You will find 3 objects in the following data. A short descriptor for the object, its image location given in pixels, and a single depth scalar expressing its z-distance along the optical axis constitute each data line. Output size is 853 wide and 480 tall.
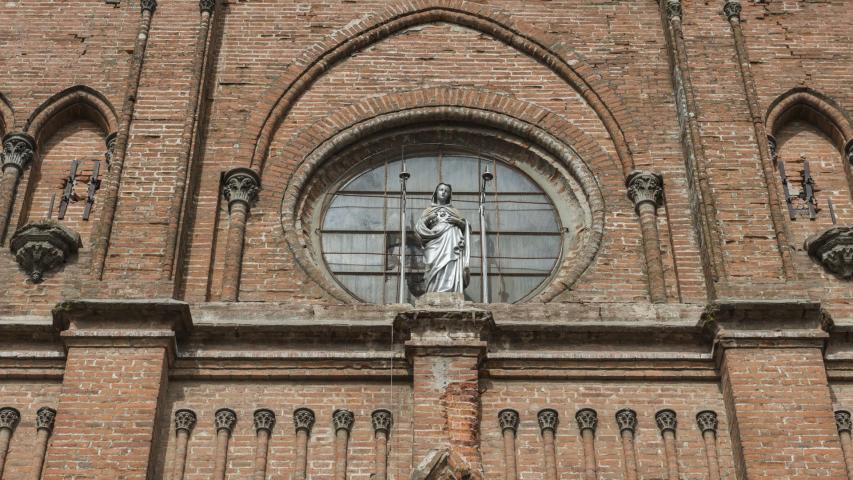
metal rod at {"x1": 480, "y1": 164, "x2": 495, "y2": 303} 14.01
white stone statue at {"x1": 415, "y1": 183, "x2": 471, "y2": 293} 13.52
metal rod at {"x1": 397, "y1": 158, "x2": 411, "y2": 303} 13.93
